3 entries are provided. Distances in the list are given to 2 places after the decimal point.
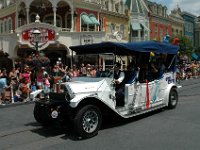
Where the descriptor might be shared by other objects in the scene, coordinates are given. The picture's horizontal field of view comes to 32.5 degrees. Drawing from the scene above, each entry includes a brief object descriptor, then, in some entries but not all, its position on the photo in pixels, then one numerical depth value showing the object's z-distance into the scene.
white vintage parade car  7.51
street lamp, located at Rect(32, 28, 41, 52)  18.16
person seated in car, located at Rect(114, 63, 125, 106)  8.65
